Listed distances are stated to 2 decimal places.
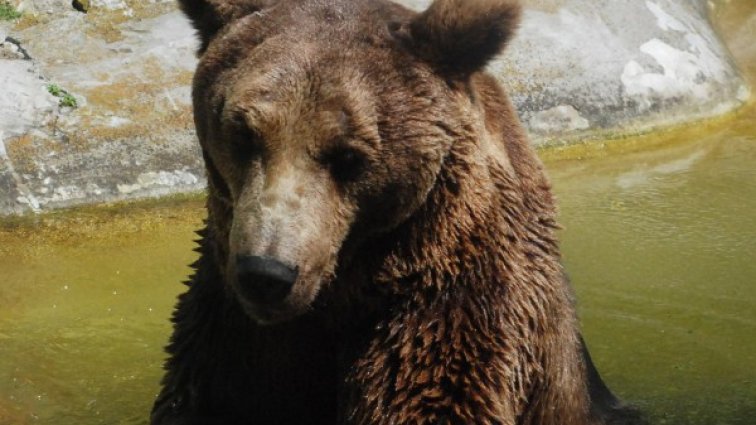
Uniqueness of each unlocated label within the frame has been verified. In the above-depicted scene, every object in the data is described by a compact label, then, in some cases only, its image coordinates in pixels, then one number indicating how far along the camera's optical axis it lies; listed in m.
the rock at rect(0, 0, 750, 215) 15.77
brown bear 7.17
